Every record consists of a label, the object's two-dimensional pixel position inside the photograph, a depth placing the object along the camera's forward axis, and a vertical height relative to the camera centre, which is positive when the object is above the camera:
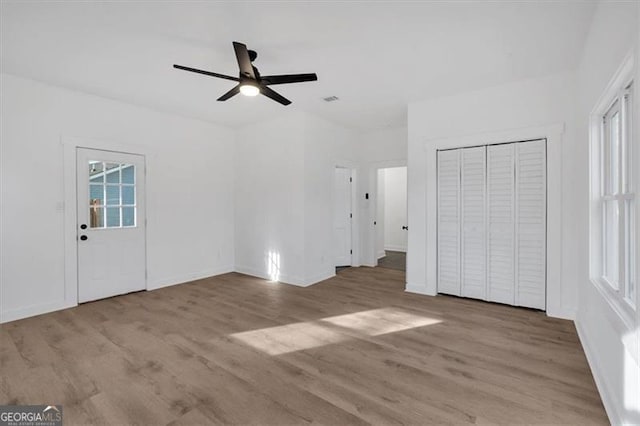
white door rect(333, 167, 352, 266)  6.01 -0.09
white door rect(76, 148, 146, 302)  4.13 -0.16
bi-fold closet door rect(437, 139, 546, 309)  3.67 -0.15
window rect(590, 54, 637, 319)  1.78 +0.11
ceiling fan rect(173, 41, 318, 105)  2.60 +1.23
